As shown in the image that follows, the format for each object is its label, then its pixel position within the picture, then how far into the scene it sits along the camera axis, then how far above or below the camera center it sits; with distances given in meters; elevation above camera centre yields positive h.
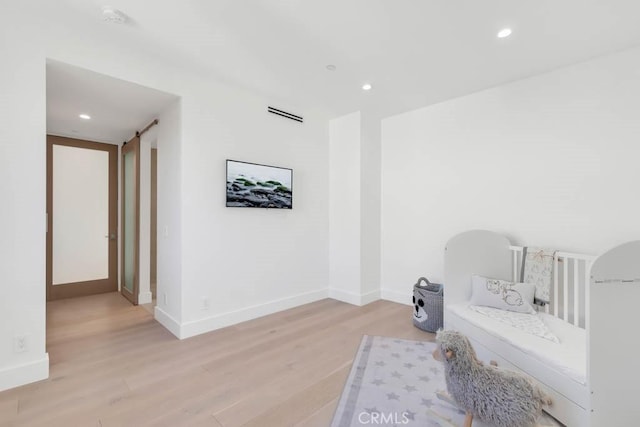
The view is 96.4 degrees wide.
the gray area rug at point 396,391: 1.64 -1.20
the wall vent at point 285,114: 3.44 +1.22
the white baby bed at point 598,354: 1.41 -0.83
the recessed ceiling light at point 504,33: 2.14 +1.36
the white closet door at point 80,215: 4.03 -0.05
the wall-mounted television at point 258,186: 3.08 +0.30
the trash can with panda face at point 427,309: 2.86 -0.99
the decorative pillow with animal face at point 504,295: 2.35 -0.71
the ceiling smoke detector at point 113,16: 1.94 +1.36
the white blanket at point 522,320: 1.91 -0.81
